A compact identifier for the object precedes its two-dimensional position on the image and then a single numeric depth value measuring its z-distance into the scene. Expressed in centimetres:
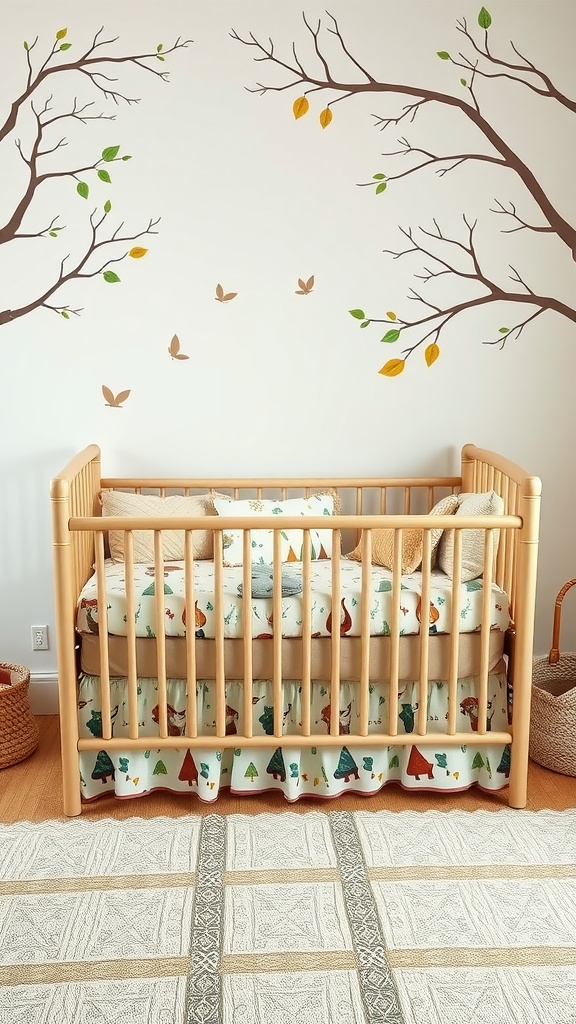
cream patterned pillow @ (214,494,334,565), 283
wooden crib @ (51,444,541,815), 229
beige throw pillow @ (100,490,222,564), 283
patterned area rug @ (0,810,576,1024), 167
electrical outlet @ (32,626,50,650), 308
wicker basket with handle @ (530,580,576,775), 259
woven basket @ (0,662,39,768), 267
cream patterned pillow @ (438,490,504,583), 248
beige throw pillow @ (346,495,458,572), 265
